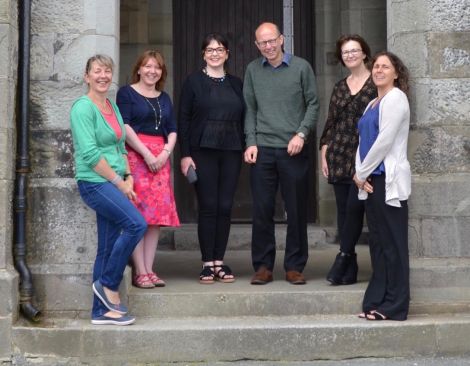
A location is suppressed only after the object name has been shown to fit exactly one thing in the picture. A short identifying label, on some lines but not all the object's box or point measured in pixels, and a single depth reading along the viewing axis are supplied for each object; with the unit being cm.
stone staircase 553
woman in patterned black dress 616
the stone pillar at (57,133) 592
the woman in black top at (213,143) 637
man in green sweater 633
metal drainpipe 575
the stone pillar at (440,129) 603
